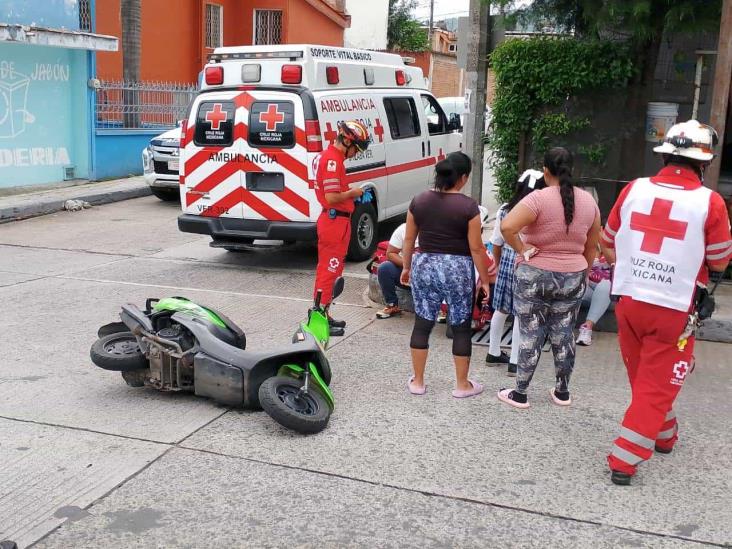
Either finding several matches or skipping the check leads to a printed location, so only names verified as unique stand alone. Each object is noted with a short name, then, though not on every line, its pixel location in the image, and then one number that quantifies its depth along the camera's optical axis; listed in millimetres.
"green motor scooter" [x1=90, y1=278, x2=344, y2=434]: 4996
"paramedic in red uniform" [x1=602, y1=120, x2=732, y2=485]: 4207
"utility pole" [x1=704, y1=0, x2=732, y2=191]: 7488
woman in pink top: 5082
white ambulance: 9133
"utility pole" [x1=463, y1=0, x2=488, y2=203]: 9690
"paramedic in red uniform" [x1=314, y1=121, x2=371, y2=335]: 6848
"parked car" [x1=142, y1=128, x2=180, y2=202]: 14031
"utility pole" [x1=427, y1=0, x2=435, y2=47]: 44428
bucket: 9195
